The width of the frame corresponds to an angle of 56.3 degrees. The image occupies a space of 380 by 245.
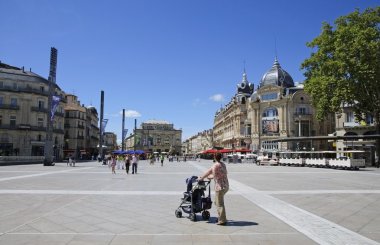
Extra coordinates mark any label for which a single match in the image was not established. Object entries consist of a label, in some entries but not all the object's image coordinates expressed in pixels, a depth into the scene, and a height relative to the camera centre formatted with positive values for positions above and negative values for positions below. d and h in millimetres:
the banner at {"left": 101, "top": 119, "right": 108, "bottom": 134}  53656 +4252
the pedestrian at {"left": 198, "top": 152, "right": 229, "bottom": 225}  8289 -670
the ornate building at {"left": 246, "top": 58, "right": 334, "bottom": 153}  76000 +8456
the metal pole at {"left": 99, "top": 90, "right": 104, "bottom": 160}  53119 +6708
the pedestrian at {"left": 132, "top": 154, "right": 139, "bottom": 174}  28422 -844
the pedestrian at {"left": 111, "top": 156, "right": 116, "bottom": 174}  28412 -898
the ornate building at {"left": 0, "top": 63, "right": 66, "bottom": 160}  63375 +7063
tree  37750 +9792
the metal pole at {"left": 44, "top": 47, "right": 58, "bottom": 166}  39188 +4119
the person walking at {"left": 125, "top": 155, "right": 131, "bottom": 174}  28625 -855
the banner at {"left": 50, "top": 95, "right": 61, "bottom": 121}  36594 +4994
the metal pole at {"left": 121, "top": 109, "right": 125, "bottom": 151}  65638 +4113
